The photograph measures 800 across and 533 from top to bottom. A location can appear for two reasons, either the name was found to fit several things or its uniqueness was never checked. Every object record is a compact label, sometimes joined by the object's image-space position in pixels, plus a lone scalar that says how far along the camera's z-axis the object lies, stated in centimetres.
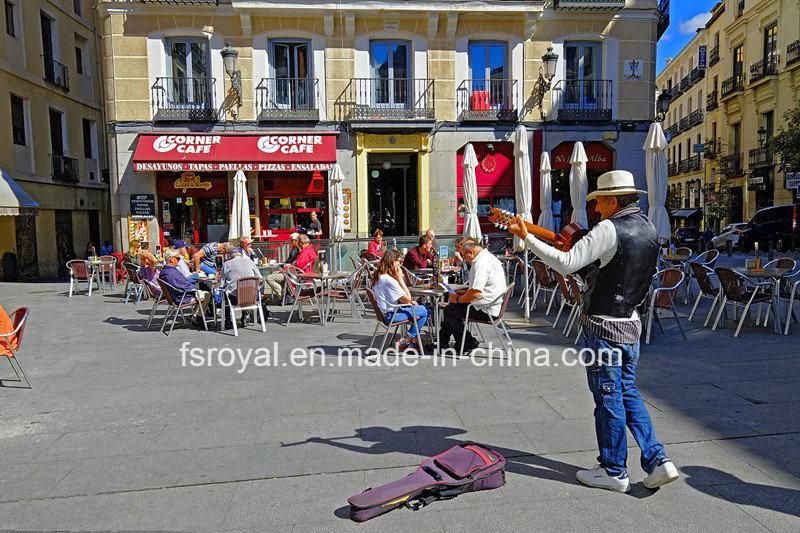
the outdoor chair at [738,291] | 787
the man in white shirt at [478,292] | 676
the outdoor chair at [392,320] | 696
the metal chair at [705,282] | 851
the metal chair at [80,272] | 1391
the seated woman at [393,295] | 700
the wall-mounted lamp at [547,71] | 1680
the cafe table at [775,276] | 789
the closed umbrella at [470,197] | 1249
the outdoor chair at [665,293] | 758
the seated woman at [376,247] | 1206
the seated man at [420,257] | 1079
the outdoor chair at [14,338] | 592
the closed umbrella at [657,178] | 1082
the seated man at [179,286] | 892
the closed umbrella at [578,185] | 1255
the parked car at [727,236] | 2581
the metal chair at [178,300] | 882
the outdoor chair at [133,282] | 1254
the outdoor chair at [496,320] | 690
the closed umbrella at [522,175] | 1188
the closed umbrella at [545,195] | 1400
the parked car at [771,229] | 2544
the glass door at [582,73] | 1803
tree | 2261
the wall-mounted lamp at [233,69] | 1602
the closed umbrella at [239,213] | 1274
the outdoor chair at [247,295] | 854
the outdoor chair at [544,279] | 978
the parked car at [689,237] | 2929
